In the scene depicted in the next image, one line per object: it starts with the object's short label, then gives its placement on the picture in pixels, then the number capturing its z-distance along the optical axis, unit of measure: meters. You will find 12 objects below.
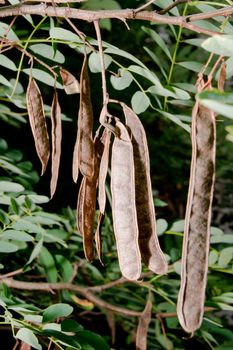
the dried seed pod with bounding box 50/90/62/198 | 0.45
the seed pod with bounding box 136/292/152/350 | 0.55
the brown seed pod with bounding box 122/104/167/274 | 0.42
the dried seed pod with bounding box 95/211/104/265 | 0.44
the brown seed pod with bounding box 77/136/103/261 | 0.44
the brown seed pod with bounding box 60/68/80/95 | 0.48
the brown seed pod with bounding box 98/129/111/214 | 0.42
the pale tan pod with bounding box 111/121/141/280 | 0.41
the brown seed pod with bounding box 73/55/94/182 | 0.43
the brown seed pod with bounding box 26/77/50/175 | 0.46
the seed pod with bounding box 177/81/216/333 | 0.40
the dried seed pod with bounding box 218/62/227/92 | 0.41
